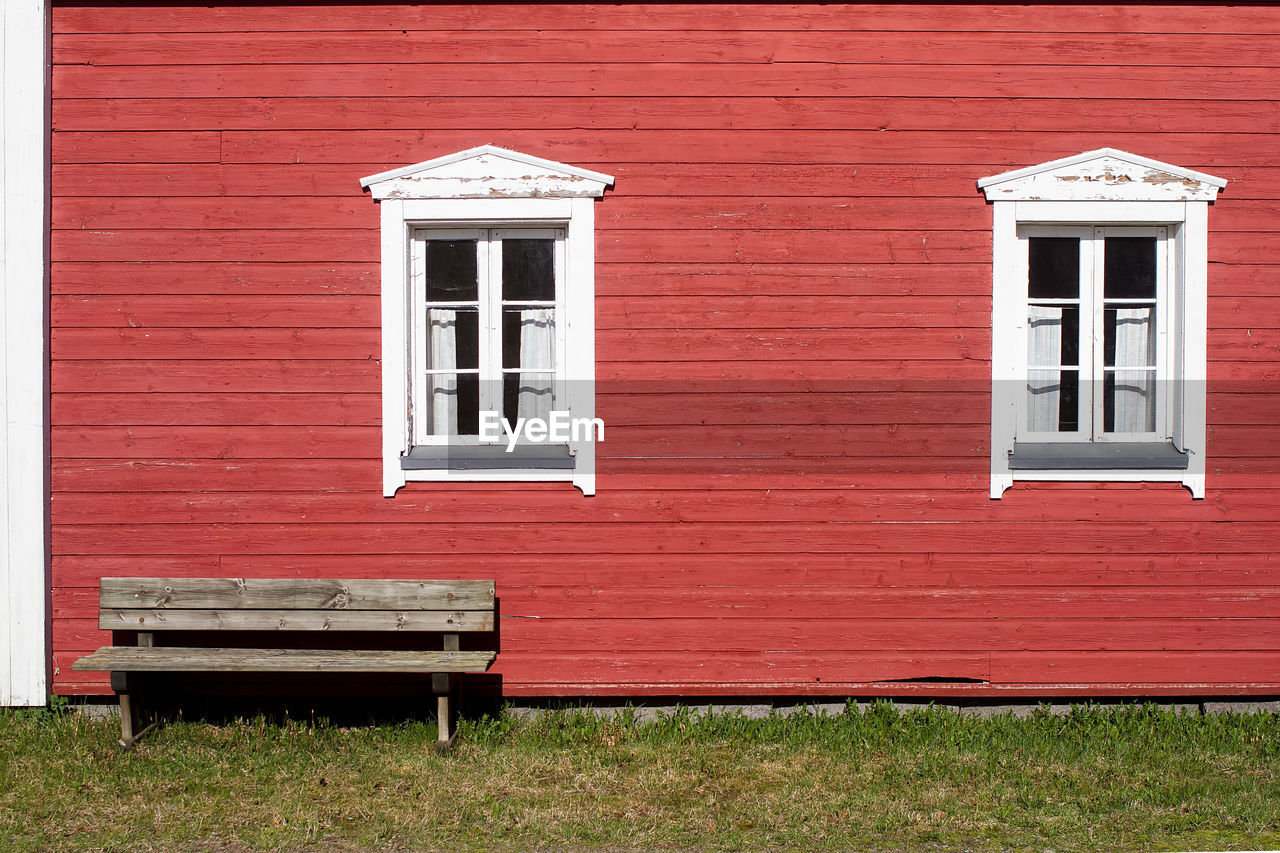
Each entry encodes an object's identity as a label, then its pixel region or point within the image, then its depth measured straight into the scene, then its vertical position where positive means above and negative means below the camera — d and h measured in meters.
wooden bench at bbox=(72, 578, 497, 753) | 4.84 -1.07
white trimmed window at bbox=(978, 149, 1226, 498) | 5.01 +0.43
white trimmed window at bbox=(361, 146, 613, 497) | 5.01 +0.43
